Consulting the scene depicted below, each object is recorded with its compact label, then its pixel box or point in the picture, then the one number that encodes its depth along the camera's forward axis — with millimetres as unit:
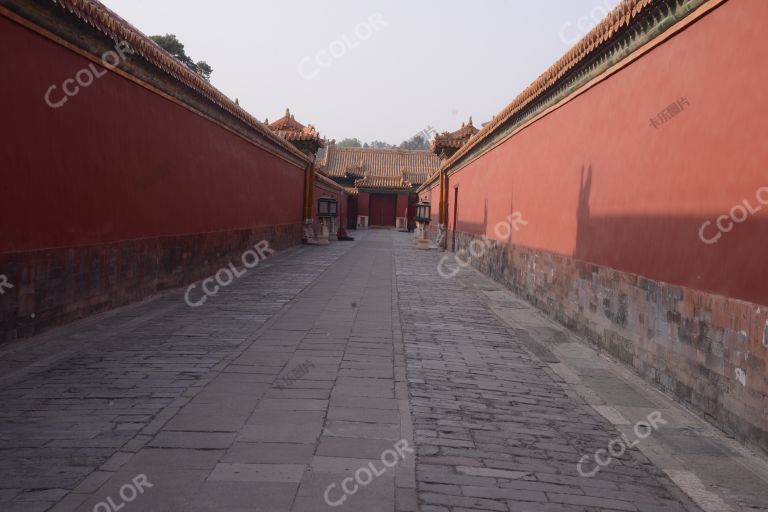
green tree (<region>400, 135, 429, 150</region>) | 101006
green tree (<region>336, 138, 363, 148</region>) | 126094
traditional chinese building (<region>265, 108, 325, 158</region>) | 23811
